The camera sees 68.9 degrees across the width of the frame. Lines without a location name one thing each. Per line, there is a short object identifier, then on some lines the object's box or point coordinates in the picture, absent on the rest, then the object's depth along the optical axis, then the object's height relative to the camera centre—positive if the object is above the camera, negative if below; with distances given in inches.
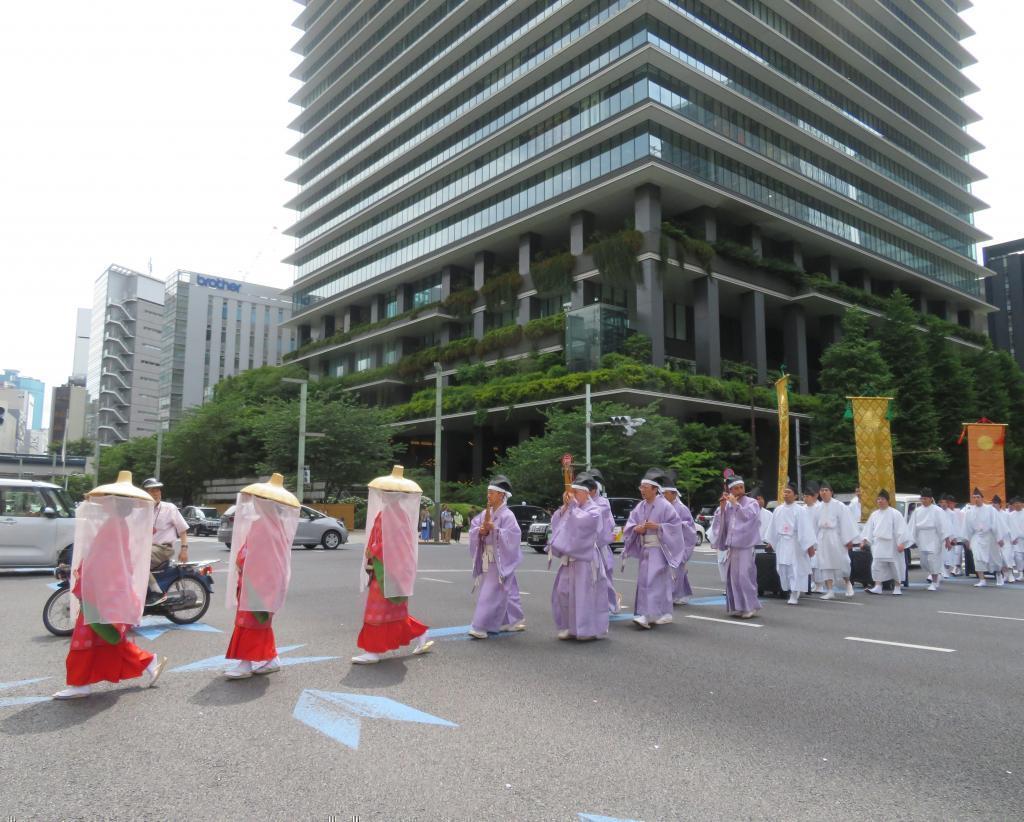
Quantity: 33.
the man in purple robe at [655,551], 368.5 -20.0
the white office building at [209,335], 4065.0 +973.6
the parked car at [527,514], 1077.8 -6.2
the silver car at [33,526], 558.6 -16.7
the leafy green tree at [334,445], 1605.6 +135.0
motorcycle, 332.2 -43.0
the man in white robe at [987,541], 659.4 -23.0
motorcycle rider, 355.6 -11.7
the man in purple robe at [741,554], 406.0 -22.7
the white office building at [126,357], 4197.8 +847.5
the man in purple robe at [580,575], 332.5 -29.4
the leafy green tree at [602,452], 1366.9 +108.8
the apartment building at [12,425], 4520.2 +499.8
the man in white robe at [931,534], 618.5 -16.8
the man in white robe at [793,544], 494.6 -20.6
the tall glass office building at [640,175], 1673.2 +902.6
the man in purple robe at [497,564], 337.3 -25.1
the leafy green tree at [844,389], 1531.7 +260.2
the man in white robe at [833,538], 518.6 -17.4
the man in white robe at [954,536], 695.1 -19.9
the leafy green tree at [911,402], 1600.6 +247.3
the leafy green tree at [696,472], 1376.7 +73.8
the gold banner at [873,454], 829.2 +66.6
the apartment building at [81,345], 5846.5 +1274.1
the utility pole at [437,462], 1275.8 +80.9
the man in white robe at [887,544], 553.3 -22.5
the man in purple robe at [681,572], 437.9 -37.7
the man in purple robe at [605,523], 359.9 -6.2
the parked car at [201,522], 1391.5 -30.0
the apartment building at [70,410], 4906.5 +625.6
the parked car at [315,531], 1027.3 -33.0
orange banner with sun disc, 912.9 +70.7
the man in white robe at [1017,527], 693.3 -11.0
